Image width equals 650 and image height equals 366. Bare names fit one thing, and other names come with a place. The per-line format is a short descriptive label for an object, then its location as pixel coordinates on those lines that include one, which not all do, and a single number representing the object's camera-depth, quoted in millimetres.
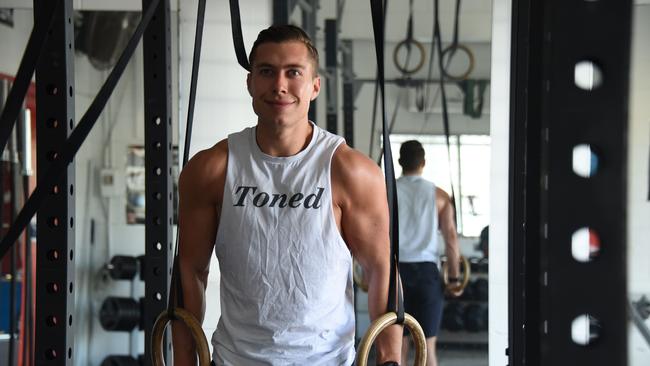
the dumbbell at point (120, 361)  5223
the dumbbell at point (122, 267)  5105
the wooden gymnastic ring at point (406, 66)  4637
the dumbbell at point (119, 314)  5121
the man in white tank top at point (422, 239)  4516
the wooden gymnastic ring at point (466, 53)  4621
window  4605
